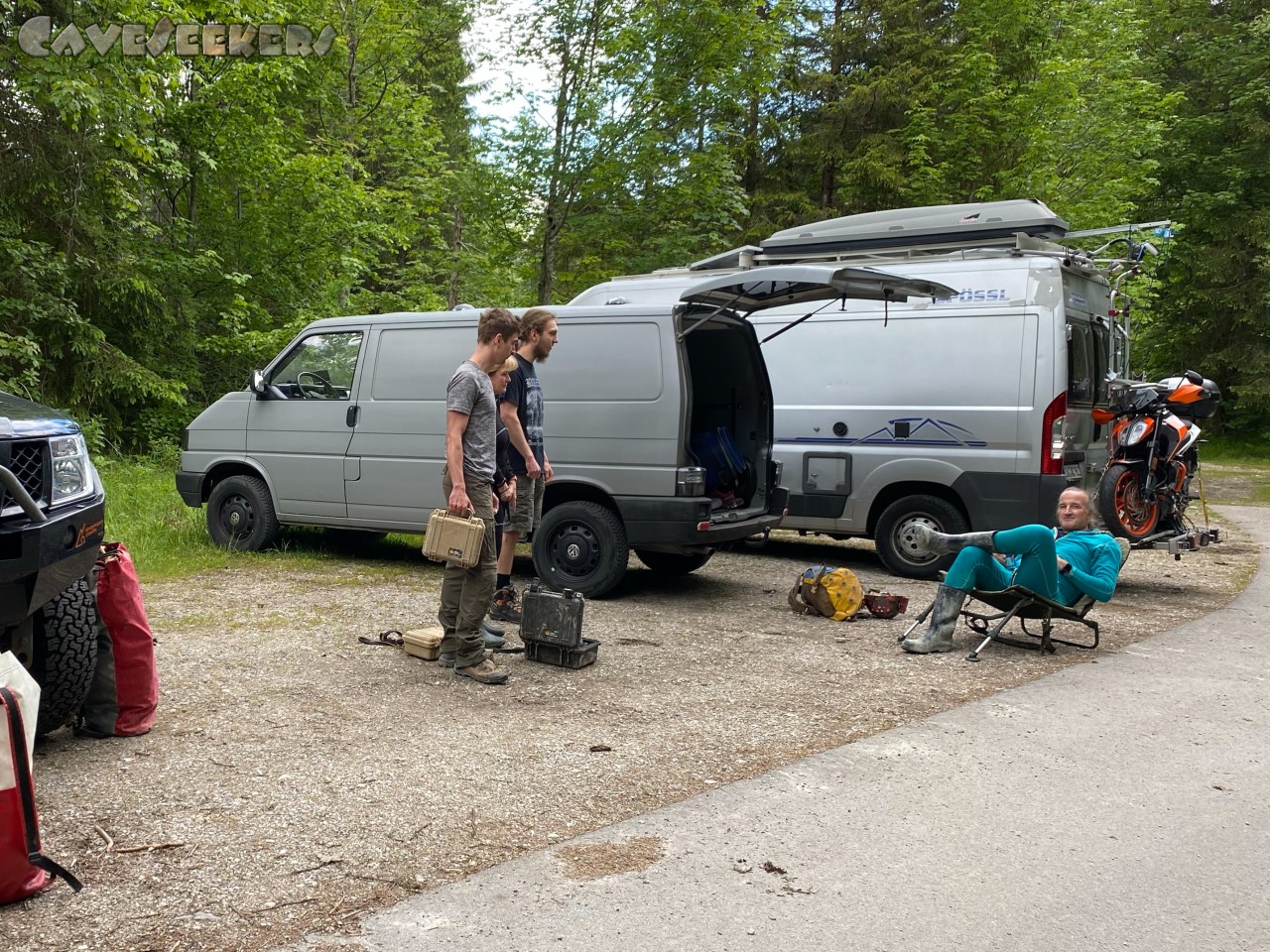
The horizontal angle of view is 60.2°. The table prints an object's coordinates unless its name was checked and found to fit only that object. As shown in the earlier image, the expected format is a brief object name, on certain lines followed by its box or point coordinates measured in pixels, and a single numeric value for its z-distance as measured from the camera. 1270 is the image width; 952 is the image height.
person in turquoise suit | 6.29
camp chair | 6.40
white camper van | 8.58
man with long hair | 6.67
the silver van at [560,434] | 7.67
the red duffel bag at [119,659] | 4.44
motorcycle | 8.99
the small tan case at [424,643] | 5.88
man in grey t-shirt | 5.50
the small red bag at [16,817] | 2.98
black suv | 3.64
